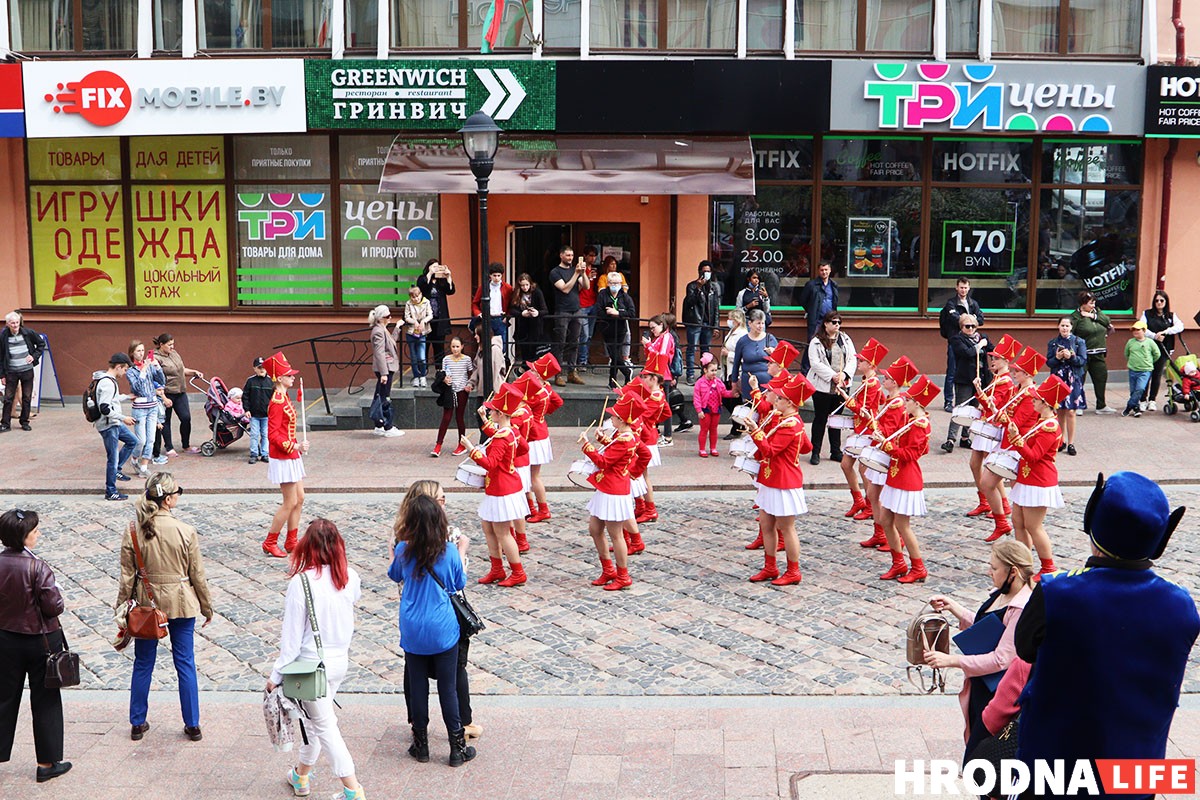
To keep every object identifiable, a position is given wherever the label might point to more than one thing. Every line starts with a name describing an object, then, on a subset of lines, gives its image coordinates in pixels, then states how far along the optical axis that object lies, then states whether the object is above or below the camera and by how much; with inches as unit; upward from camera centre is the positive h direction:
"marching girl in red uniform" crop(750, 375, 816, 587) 446.0 -73.6
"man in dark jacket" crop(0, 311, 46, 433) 732.7 -57.6
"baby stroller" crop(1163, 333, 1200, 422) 742.3 -74.6
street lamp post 603.5 +45.8
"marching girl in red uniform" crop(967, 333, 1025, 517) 491.8 -51.9
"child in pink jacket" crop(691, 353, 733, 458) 656.4 -69.7
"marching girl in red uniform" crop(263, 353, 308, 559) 486.9 -75.4
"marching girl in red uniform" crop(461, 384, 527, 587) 444.5 -79.5
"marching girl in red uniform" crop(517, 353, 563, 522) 521.3 -62.1
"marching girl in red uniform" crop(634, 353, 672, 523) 500.4 -58.4
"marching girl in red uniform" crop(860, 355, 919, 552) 467.8 -56.4
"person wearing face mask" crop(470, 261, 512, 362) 741.9 -24.1
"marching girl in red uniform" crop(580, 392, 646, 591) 443.8 -78.5
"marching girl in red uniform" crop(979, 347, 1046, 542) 468.1 -53.5
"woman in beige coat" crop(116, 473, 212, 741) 321.4 -80.0
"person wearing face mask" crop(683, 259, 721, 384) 754.8 -28.1
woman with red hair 285.0 -79.9
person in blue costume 177.2 -50.3
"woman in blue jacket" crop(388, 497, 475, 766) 305.1 -81.6
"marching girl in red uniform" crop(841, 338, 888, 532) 505.7 -55.7
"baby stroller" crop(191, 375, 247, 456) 674.8 -85.1
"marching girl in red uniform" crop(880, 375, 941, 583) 449.1 -79.6
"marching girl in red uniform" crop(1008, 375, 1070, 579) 454.6 -76.6
